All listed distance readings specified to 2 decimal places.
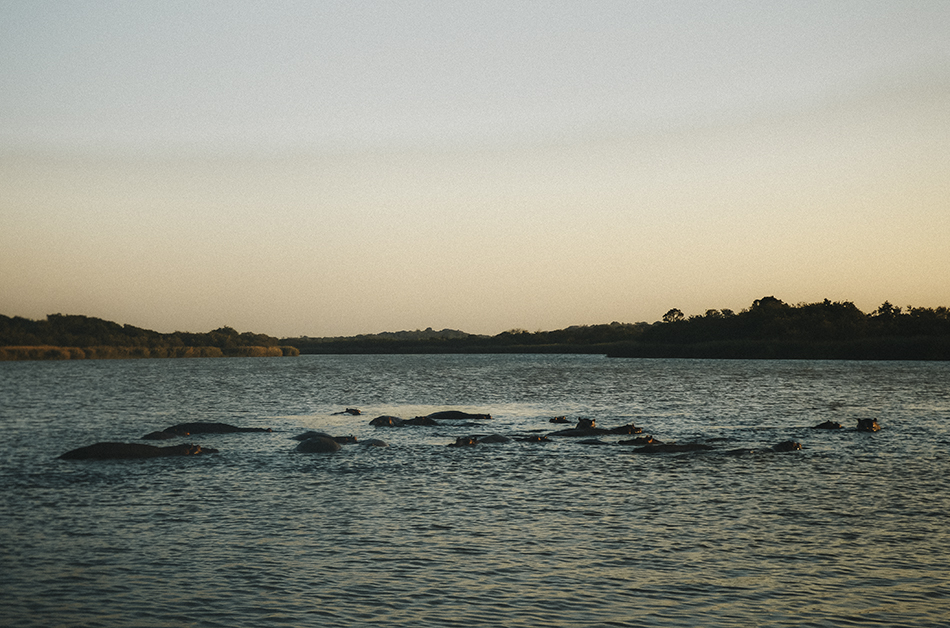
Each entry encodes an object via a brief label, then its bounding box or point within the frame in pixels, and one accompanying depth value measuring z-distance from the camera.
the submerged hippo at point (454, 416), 48.22
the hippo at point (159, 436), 37.56
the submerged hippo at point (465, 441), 34.09
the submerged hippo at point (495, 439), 35.56
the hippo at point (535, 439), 35.20
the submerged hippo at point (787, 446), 31.95
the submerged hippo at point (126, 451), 30.28
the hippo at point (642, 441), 33.84
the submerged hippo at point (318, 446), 32.38
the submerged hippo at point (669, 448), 31.70
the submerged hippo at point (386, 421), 44.25
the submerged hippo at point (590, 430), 37.34
